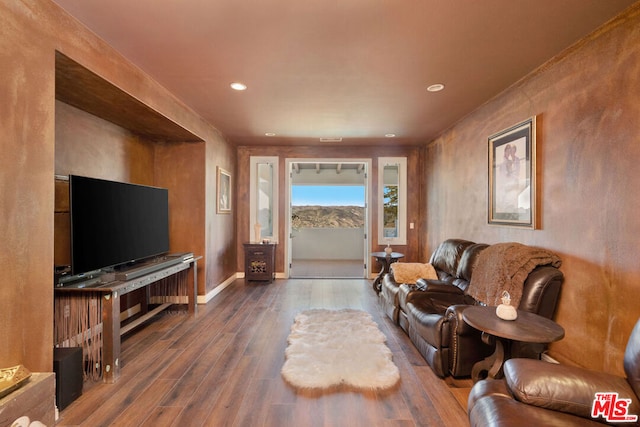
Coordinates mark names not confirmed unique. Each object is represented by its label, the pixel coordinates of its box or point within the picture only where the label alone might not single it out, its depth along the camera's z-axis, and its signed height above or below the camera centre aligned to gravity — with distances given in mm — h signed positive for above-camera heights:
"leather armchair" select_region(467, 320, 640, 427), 1217 -805
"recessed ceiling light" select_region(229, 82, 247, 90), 2984 +1312
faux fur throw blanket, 2296 -463
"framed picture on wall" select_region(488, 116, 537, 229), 2717 +378
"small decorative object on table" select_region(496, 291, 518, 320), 1938 -655
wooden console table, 2232 -830
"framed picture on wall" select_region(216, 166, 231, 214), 4797 +369
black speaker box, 1938 -1103
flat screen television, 2291 -94
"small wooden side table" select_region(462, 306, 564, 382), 1745 -721
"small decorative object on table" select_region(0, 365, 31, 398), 1473 -860
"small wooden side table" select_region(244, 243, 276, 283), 5512 -888
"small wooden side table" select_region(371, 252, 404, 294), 4707 -796
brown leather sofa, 2203 -962
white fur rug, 2271 -1287
